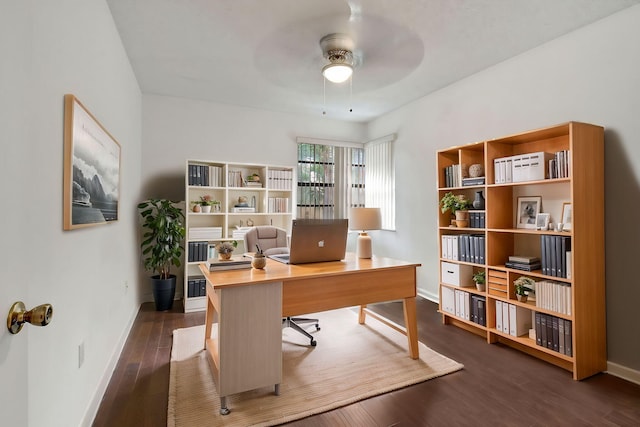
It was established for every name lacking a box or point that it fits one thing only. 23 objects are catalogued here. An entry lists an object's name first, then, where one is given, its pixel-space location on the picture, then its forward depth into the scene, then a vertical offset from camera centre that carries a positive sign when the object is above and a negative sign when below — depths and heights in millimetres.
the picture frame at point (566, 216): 2506 +13
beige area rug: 1954 -1153
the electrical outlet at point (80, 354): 1757 -744
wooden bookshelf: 2354 -129
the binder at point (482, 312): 3043 -898
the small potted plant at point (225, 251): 2461 -245
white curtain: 4965 +665
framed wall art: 1568 +297
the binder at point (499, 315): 2920 -890
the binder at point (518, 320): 2781 -892
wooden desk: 1972 -571
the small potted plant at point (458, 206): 3344 +125
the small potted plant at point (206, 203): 4211 +211
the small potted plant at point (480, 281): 3125 -612
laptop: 2461 -172
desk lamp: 2959 -6
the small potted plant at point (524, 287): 2744 -592
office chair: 3398 -251
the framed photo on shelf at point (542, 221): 2689 -28
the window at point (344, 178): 5086 +676
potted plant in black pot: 3824 -295
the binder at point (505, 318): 2854 -890
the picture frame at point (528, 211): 2891 +63
